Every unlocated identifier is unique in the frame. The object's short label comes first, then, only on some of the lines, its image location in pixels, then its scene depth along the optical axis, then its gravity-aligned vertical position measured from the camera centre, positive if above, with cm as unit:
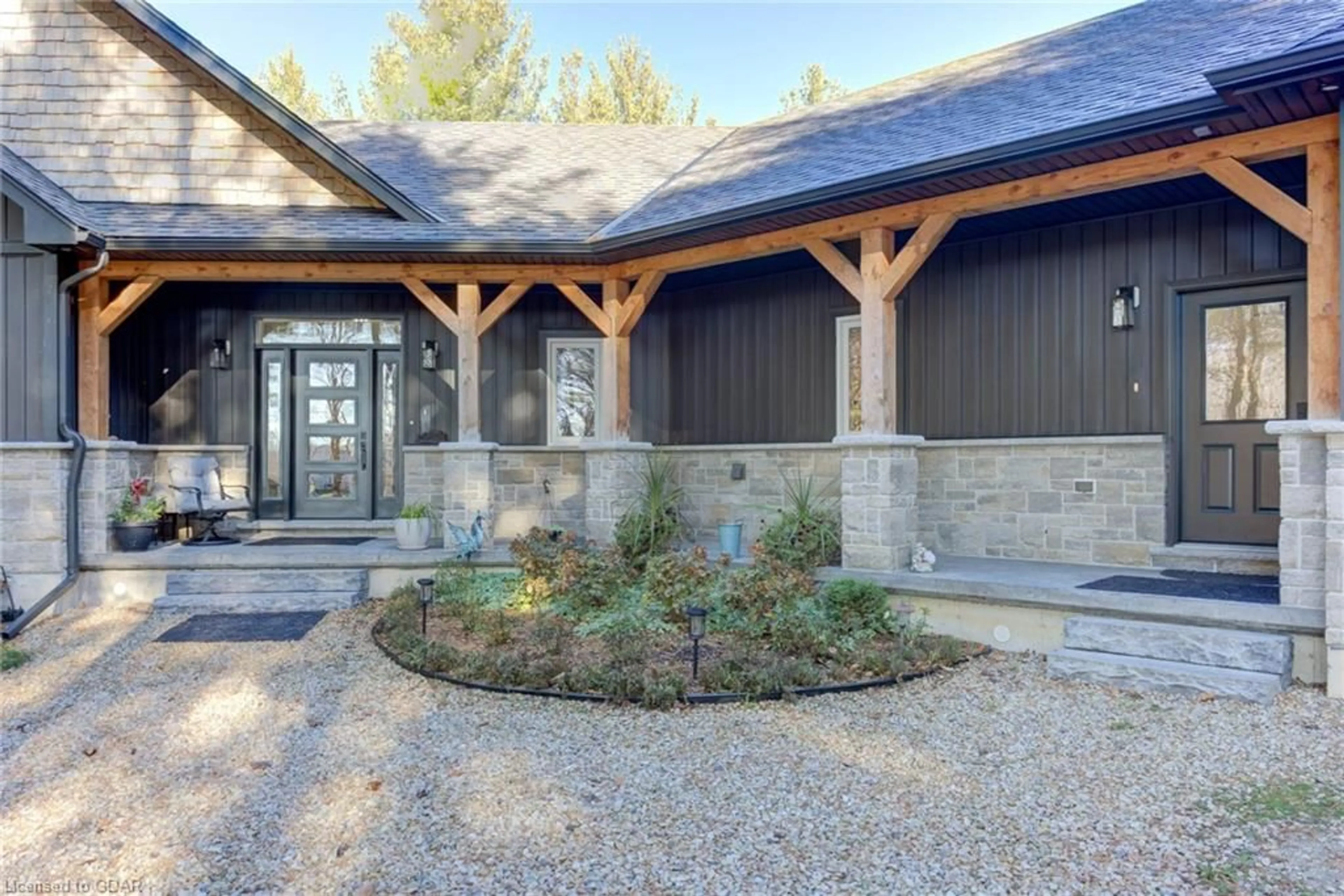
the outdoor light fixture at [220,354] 842 +91
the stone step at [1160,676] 406 -120
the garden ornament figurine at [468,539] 689 -80
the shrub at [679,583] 560 -94
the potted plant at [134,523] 695 -67
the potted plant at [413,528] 716 -73
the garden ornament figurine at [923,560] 573 -81
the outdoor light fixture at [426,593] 553 -99
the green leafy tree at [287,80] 1973 +861
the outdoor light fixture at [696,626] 449 -99
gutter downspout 648 +10
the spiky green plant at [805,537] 615 -72
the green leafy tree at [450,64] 1914 +883
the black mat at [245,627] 584 -134
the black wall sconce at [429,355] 857 +91
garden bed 448 -121
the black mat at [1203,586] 473 -87
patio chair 769 -50
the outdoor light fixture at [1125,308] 609 +99
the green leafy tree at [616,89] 2078 +890
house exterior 519 +121
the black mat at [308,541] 750 -91
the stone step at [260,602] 654 -125
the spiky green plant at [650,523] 680 -67
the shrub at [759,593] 532 -97
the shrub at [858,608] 530 -106
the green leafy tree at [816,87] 2120 +911
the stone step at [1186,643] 419 -107
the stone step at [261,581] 673 -112
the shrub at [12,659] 528 -138
